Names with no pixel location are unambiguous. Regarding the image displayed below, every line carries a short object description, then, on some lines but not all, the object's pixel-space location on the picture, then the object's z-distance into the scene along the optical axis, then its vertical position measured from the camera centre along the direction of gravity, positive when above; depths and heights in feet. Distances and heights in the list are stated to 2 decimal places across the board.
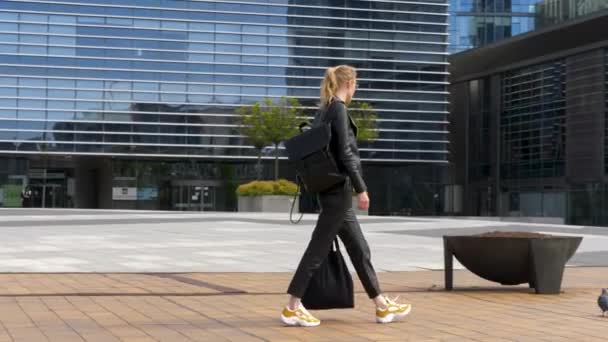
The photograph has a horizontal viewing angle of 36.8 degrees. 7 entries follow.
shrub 152.56 +0.96
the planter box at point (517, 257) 28.17 -1.85
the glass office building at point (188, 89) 220.02 +26.00
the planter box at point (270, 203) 151.33 -1.56
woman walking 20.48 -0.51
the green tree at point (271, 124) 184.03 +14.13
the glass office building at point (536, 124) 178.50 +16.59
